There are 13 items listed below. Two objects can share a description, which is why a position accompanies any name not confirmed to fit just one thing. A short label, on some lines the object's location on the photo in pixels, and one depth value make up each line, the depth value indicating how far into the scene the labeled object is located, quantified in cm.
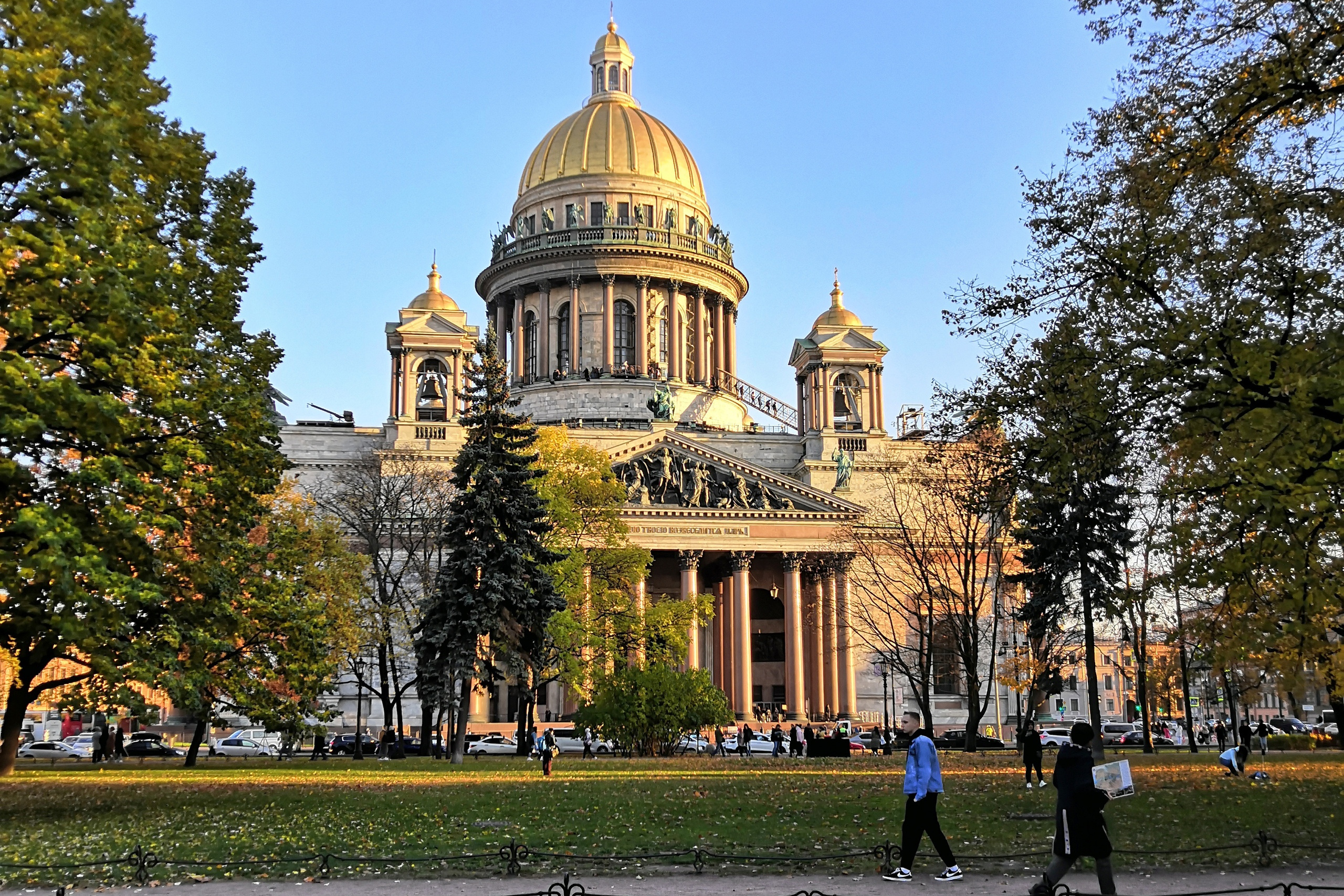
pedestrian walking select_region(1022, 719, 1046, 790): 2336
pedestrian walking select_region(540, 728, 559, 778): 2991
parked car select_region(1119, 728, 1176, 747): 6216
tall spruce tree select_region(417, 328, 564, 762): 3691
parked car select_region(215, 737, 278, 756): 5218
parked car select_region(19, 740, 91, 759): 5291
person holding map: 1141
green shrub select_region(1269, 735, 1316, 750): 5081
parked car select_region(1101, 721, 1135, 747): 6488
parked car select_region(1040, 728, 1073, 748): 5494
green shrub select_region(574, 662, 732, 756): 4056
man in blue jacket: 1296
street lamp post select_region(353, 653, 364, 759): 4509
